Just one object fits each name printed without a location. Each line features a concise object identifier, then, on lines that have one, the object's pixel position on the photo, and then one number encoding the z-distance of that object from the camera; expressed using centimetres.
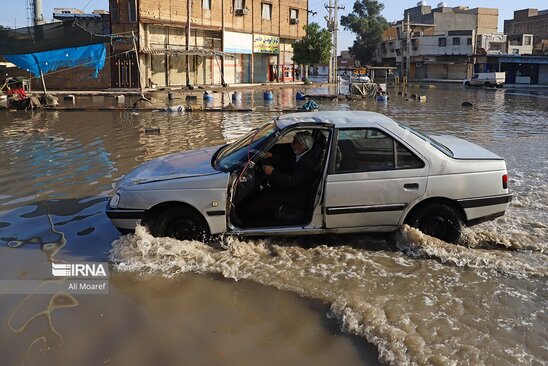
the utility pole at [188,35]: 4084
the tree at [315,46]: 5250
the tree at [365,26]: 10075
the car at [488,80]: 5832
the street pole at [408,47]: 8326
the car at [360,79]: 4953
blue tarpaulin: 2394
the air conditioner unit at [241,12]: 4916
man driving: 573
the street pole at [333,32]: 5678
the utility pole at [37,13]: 4521
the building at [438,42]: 8006
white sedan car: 559
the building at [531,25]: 9332
